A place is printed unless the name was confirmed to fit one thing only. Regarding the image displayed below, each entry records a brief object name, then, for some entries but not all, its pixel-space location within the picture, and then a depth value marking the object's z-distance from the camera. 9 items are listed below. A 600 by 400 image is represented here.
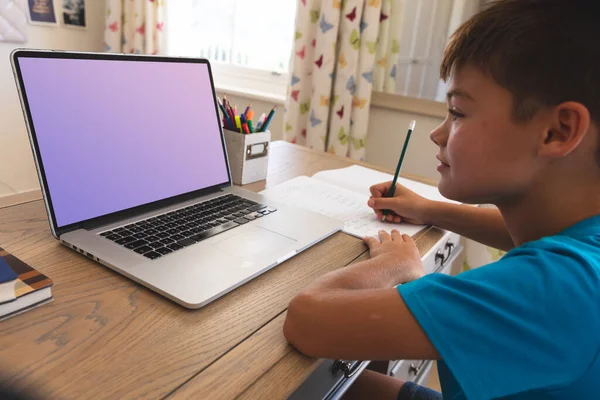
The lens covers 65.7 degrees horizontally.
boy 0.47
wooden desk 0.44
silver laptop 0.65
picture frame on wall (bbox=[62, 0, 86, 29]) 2.40
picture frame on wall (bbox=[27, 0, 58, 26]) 2.24
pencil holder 1.03
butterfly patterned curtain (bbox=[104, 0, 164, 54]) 2.40
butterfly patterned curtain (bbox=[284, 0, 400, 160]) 1.79
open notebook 0.93
